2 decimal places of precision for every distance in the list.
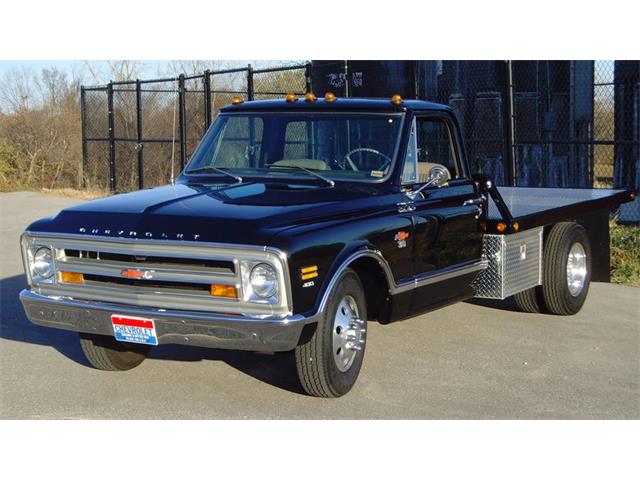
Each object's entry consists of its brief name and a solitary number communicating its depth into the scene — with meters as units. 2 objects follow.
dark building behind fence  15.64
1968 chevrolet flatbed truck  5.77
